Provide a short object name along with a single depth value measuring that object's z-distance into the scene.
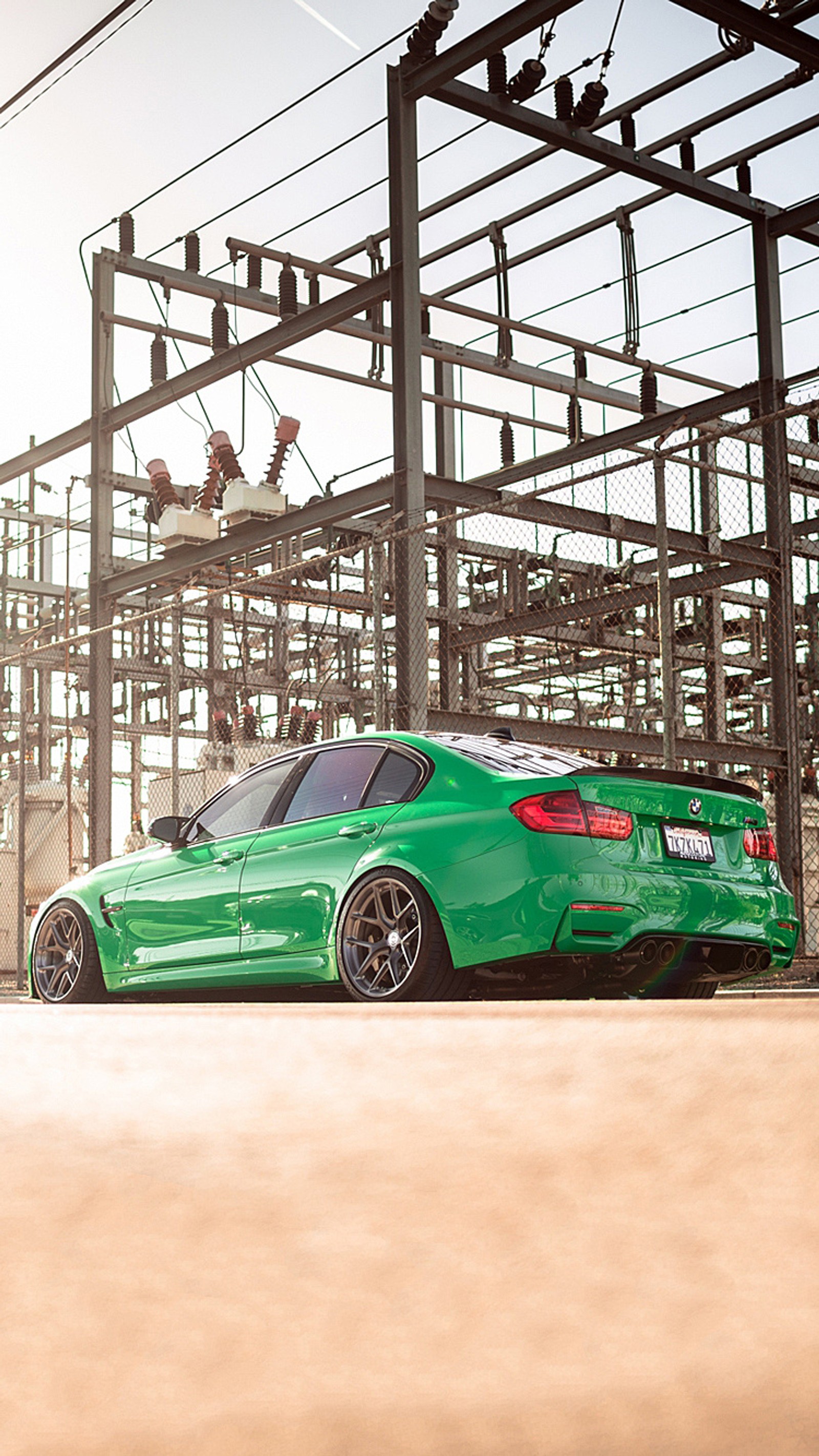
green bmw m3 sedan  6.20
